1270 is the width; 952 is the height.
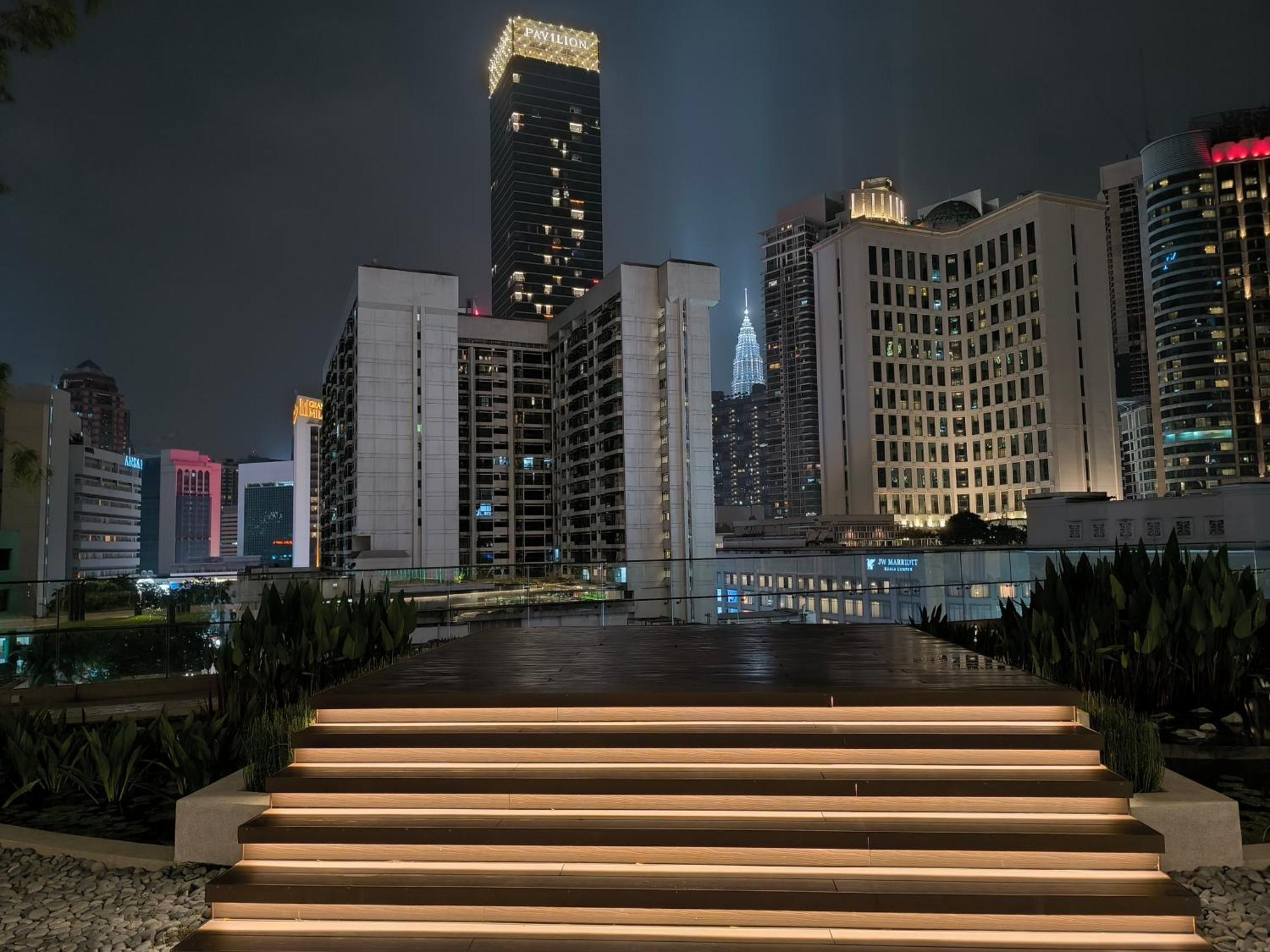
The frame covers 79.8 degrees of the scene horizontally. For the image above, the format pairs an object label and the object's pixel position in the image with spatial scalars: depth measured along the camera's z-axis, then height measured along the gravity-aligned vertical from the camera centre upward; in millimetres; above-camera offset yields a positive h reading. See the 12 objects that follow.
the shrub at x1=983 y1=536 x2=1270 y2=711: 6680 -956
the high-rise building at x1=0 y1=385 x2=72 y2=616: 60500 +5448
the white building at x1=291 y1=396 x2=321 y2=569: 112062 +11769
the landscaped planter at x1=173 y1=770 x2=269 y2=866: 4637 -1699
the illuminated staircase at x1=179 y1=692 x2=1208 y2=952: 3611 -1560
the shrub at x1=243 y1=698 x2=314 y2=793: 4961 -1313
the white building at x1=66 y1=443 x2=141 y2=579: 99562 +5953
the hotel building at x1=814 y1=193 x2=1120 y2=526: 68188 +16695
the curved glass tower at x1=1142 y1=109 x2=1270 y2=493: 97625 +30109
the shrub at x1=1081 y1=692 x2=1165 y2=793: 4535 -1301
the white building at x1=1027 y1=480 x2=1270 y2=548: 21062 +496
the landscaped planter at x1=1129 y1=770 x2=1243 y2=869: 4234 -1652
